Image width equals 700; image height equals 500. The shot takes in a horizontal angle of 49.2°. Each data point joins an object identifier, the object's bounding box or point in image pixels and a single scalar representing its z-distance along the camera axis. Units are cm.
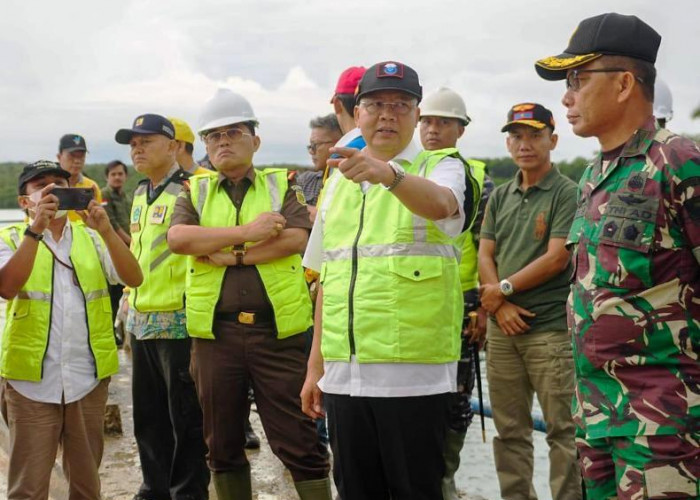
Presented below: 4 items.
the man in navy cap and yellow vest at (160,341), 429
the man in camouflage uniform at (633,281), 226
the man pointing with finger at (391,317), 279
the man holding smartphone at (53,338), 372
